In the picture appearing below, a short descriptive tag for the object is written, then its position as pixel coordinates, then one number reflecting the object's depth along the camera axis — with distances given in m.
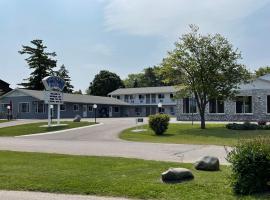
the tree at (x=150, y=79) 116.06
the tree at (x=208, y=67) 35.62
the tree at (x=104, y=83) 102.12
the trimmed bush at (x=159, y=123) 30.17
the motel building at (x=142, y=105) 45.38
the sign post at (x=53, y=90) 40.19
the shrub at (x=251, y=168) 8.03
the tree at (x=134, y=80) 117.78
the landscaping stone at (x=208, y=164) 11.37
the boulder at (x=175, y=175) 9.56
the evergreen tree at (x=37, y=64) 92.31
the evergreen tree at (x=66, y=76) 103.82
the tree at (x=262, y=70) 83.37
